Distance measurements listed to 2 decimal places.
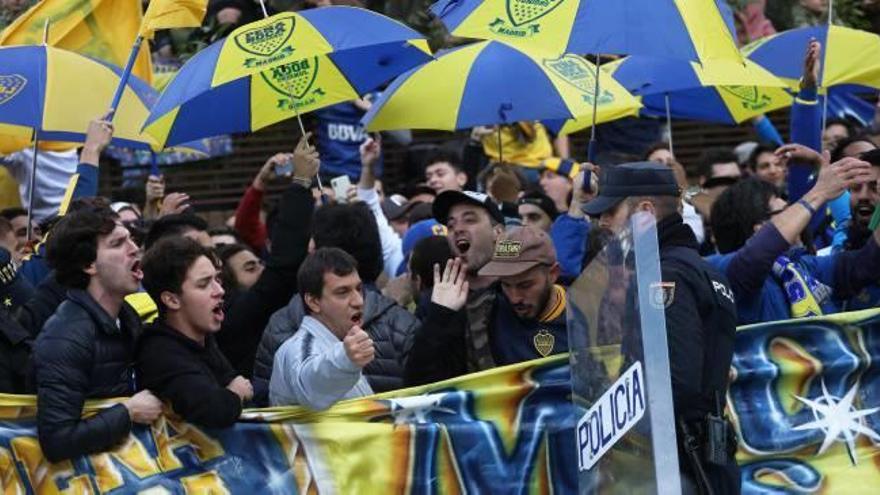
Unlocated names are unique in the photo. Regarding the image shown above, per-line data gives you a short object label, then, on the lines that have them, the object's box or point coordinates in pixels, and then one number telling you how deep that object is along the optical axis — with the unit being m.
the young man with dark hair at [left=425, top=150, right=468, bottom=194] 23.67
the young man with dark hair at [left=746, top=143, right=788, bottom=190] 23.50
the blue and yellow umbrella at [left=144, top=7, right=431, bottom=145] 17.95
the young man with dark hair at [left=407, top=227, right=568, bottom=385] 14.98
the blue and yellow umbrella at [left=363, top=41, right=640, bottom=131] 20.05
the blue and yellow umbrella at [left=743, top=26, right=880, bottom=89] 21.23
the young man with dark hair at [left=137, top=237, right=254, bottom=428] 13.67
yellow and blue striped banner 13.79
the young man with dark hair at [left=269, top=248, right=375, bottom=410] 13.60
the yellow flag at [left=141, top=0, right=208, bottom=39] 18.03
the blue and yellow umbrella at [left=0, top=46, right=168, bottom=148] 18.48
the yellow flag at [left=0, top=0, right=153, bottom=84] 19.80
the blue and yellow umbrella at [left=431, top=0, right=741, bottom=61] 16.27
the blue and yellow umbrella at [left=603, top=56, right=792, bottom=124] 20.62
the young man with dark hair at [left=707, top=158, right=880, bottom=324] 15.58
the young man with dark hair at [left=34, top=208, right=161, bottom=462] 13.30
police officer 12.02
